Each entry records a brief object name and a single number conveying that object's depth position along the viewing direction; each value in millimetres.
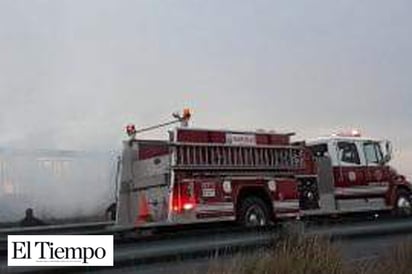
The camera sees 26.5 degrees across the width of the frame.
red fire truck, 16891
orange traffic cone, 17641
